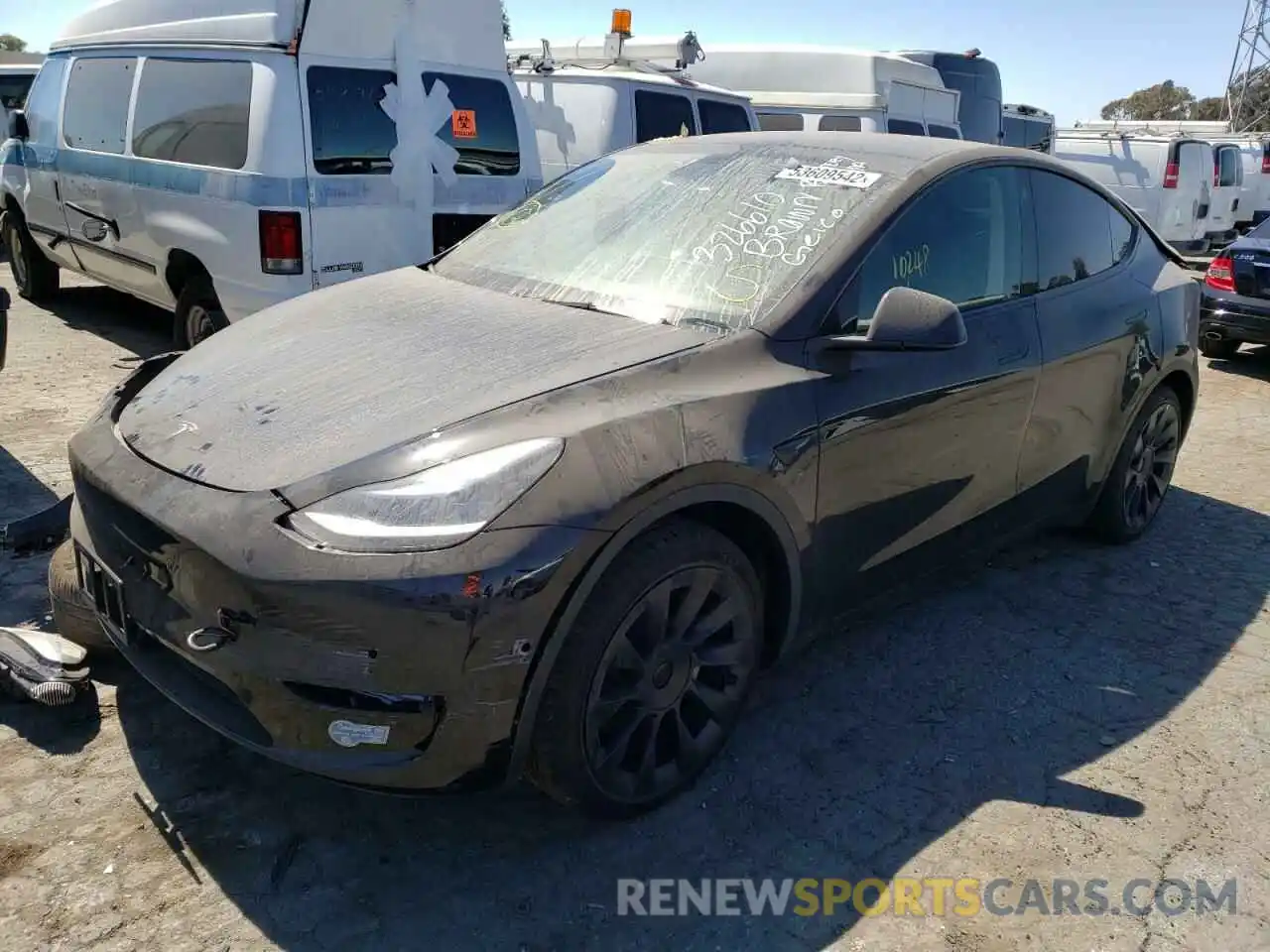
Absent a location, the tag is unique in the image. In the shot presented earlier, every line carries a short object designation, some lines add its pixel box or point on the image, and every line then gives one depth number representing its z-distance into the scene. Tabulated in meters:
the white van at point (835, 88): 10.70
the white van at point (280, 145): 5.44
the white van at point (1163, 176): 15.23
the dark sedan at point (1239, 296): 8.25
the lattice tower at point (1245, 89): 41.69
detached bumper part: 2.85
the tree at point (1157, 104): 68.44
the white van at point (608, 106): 7.99
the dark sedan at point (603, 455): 2.16
